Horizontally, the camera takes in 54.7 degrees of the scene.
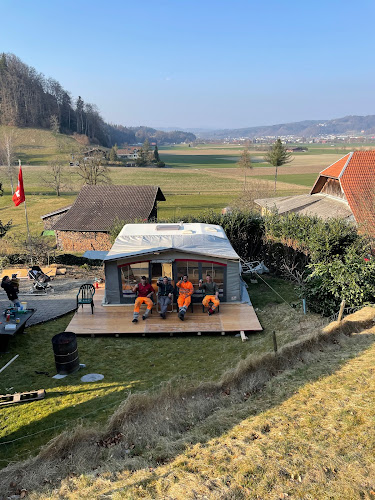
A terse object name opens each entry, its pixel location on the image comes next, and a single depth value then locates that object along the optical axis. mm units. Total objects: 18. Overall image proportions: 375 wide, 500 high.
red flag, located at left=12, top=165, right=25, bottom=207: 16297
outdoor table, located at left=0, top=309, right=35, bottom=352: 9180
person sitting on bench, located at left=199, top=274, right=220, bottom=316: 11375
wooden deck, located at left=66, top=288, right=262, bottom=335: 10430
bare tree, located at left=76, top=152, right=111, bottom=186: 45406
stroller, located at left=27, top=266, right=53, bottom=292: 14000
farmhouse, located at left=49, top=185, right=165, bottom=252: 23828
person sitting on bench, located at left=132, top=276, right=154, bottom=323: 10992
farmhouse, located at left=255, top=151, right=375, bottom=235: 18411
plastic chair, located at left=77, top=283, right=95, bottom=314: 11594
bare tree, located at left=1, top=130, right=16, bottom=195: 54334
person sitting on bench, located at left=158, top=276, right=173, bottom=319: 11172
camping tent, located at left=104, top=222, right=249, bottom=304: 11531
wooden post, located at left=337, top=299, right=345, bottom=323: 9260
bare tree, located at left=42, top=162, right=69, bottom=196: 51997
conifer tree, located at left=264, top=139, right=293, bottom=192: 44031
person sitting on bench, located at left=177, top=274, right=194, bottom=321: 11188
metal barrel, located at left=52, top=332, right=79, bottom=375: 8195
